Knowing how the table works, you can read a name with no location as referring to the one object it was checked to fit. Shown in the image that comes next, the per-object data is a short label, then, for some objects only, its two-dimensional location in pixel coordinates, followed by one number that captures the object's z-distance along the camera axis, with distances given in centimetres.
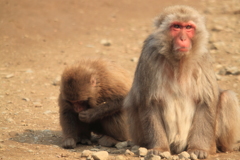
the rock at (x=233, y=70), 1931
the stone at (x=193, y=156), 1080
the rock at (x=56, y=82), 1872
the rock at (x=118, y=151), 1185
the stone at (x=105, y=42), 2523
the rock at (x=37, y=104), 1628
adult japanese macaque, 1093
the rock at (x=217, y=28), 2800
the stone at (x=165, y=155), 1066
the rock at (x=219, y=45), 2369
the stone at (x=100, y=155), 1041
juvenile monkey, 1334
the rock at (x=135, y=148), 1172
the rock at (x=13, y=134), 1301
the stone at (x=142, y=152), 1091
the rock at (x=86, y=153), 1101
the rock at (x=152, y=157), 1039
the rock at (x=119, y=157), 1062
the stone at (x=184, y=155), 1074
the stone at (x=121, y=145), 1304
